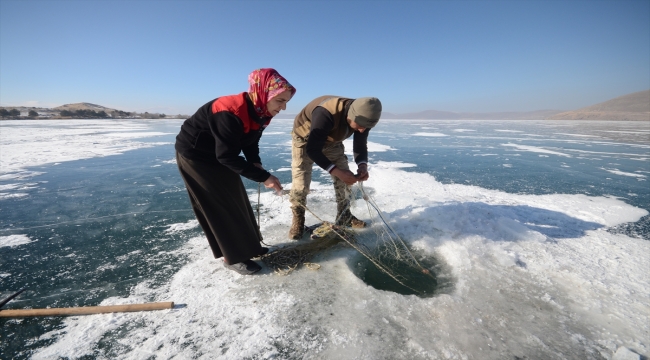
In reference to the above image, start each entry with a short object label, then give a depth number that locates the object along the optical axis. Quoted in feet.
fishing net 8.23
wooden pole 6.23
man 8.42
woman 6.42
